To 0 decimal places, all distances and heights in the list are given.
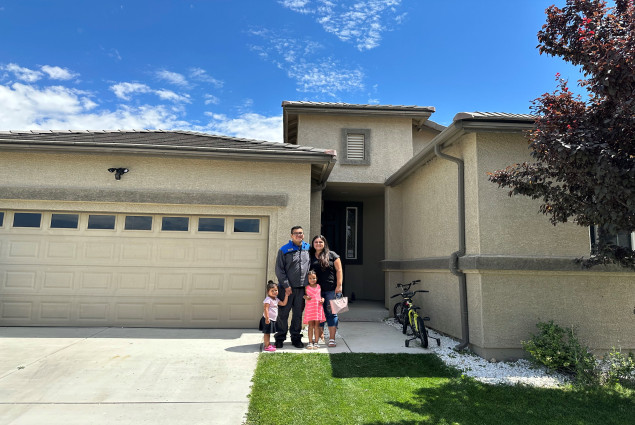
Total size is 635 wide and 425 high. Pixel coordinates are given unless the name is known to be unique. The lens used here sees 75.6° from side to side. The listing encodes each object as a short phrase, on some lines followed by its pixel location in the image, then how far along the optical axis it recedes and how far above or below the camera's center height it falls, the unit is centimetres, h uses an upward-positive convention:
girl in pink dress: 638 -73
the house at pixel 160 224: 762 +67
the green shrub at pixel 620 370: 501 -128
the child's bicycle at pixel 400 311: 736 -100
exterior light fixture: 773 +164
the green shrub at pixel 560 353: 504 -112
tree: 393 +138
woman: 645 -21
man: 640 -28
